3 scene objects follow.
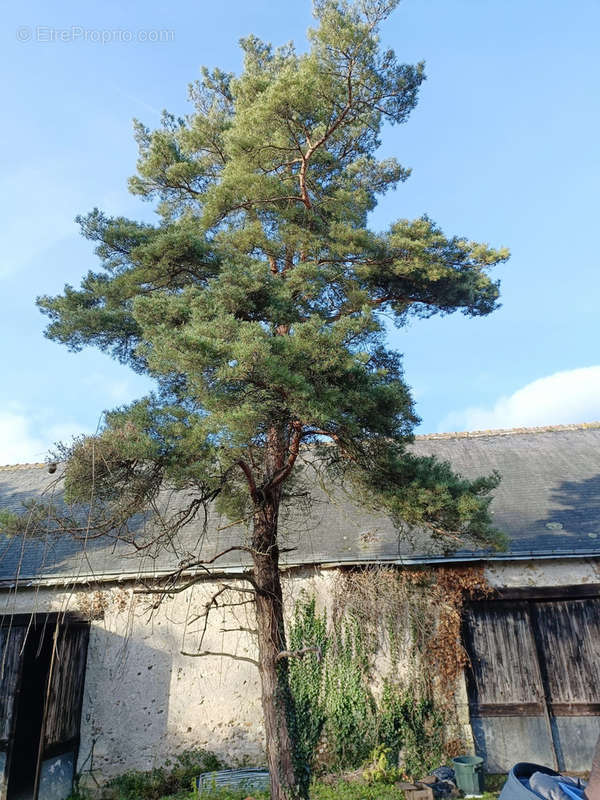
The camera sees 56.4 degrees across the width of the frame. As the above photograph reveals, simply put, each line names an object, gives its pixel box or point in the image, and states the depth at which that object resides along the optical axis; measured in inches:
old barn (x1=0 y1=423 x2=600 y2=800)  318.0
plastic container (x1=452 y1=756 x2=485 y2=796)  275.7
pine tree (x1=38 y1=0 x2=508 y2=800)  219.0
